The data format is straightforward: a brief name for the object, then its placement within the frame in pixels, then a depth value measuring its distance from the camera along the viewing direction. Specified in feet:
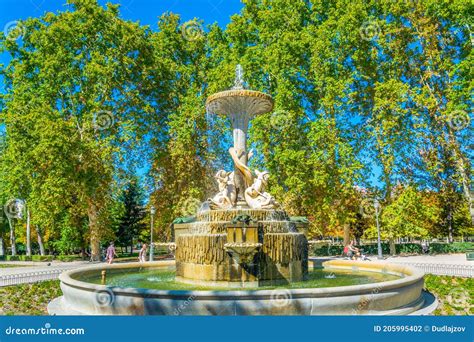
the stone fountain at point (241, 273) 24.45
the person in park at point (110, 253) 72.56
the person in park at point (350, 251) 80.53
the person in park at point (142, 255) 73.07
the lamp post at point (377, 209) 89.02
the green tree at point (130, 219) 146.72
